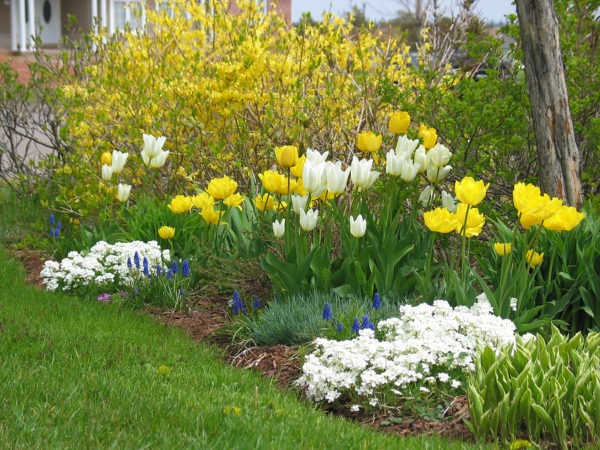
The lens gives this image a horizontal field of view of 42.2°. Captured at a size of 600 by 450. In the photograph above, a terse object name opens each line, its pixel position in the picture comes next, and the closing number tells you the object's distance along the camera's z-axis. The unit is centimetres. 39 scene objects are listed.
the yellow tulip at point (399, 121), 499
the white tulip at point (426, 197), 500
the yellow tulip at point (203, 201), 546
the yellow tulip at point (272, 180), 498
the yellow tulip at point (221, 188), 519
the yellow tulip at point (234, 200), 539
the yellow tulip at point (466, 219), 428
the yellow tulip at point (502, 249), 430
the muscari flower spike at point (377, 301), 443
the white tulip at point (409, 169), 464
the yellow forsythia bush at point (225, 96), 693
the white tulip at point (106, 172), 630
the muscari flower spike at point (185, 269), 540
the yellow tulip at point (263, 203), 535
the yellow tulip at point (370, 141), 492
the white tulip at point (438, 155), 466
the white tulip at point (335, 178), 464
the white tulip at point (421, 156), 479
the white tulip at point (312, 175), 461
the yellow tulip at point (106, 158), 640
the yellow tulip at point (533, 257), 424
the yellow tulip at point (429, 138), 480
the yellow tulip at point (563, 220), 398
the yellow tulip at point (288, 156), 473
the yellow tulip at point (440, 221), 418
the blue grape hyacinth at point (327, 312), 433
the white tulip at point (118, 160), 624
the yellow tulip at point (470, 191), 407
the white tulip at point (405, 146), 473
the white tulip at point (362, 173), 469
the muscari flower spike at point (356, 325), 421
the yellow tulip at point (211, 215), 544
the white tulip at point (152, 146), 600
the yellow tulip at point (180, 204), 571
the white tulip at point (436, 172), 480
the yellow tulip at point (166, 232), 585
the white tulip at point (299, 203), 482
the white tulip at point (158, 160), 612
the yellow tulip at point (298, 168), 496
